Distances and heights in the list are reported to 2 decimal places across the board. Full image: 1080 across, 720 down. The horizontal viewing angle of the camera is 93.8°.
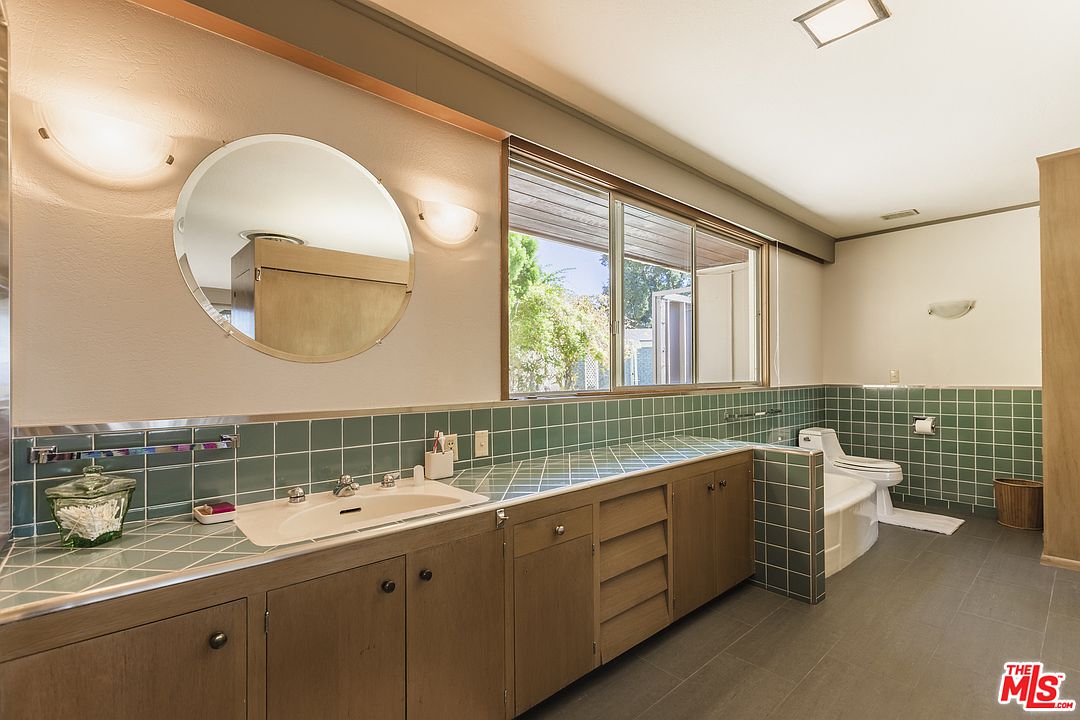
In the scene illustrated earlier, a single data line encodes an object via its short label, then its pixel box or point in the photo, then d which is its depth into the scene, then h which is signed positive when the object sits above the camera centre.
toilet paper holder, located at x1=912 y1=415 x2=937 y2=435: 4.38 -0.55
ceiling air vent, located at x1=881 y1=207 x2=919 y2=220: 4.20 +1.24
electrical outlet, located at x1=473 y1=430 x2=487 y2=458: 2.21 -0.35
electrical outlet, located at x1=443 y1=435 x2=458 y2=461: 2.08 -0.33
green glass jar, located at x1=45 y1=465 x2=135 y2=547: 1.20 -0.34
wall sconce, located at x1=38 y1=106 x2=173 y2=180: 1.33 +0.62
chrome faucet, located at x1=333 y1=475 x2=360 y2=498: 1.71 -0.41
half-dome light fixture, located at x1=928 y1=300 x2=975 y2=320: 4.25 +0.45
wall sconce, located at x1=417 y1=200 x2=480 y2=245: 2.09 +0.61
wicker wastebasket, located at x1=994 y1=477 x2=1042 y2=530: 3.74 -1.07
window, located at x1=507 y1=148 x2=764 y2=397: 2.57 +0.46
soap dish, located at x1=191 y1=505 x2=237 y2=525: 1.42 -0.42
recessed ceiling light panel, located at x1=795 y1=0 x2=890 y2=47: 1.82 +1.28
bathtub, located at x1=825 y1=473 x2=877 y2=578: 3.02 -1.00
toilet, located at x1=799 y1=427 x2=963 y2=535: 3.87 -0.87
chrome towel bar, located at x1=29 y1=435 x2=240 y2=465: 1.29 -0.23
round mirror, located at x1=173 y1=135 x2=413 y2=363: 1.59 +0.41
